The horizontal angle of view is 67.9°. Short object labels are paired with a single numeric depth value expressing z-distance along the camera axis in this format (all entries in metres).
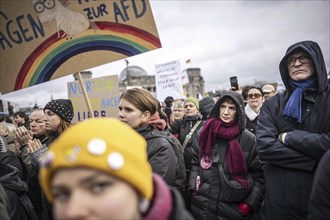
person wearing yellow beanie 0.94
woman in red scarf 2.66
